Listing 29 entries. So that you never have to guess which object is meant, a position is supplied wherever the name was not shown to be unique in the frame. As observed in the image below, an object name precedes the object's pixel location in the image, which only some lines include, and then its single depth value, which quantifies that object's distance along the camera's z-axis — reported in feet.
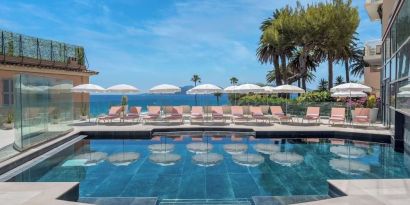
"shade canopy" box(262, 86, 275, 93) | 66.34
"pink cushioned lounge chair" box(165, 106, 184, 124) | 59.72
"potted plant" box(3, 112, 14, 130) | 50.00
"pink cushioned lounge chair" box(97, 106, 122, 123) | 58.80
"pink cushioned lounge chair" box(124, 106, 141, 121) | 59.93
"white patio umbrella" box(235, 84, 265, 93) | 61.87
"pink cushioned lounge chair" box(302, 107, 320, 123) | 57.93
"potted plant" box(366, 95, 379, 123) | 56.61
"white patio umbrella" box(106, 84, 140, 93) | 62.54
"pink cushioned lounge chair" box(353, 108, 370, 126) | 53.47
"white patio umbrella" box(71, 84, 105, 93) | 61.72
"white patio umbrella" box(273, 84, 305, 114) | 64.49
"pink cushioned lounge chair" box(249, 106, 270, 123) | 59.21
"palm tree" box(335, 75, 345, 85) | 176.59
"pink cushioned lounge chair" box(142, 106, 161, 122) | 61.31
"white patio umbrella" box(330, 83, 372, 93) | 54.86
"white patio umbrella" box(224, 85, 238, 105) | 62.85
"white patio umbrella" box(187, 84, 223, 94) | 62.39
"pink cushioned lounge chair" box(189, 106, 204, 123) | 61.98
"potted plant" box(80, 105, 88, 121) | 64.95
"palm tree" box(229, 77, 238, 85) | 212.84
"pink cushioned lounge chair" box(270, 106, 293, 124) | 58.75
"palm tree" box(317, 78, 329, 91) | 176.02
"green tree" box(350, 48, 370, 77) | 145.89
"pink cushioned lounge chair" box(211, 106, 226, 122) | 60.80
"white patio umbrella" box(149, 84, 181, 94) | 63.98
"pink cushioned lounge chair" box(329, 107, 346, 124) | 54.27
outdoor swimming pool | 25.48
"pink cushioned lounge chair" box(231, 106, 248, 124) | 60.49
